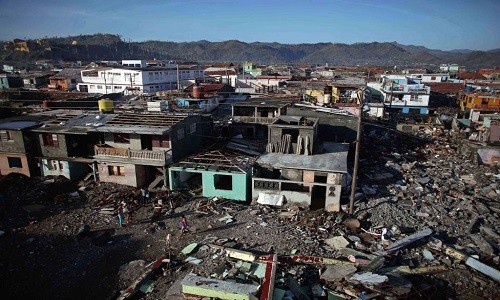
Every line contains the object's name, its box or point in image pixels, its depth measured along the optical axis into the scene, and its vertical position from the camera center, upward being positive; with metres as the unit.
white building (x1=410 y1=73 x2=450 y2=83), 91.62 -3.56
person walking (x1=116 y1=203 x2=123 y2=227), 22.83 -10.82
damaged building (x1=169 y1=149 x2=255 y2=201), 25.69 -8.61
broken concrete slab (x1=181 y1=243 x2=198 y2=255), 19.35 -11.05
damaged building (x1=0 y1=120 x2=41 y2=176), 29.45 -7.86
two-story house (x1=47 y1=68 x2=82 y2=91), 74.12 -4.34
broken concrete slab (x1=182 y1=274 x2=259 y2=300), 14.73 -10.36
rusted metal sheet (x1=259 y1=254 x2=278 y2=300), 14.53 -10.31
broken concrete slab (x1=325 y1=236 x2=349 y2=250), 19.61 -10.79
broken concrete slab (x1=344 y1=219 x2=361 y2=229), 21.84 -10.73
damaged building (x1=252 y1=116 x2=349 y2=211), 24.44 -8.00
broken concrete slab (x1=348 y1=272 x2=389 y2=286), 15.64 -10.39
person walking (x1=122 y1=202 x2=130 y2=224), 23.48 -11.06
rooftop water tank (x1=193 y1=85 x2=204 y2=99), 46.53 -4.21
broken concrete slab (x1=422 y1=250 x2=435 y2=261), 18.78 -10.99
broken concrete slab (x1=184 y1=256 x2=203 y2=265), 18.32 -11.08
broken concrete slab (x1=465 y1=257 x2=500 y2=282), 17.05 -10.80
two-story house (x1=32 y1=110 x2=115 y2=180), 29.22 -7.64
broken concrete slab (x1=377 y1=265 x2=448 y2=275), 17.21 -10.97
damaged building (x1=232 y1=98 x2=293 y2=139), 36.28 -5.94
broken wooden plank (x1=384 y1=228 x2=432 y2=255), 19.31 -10.73
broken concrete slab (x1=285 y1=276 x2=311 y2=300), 15.34 -10.73
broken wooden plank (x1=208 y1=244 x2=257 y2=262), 18.16 -10.74
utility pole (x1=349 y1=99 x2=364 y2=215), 21.50 -8.14
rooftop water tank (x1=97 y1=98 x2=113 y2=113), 34.06 -4.47
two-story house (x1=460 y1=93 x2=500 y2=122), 51.75 -6.56
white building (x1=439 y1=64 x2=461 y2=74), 132.38 -1.48
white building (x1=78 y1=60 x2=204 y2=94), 65.62 -3.51
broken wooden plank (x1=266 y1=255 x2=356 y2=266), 17.81 -10.75
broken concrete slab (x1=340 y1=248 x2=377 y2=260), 18.48 -10.82
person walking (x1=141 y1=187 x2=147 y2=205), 26.00 -10.63
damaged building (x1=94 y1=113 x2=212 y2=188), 27.30 -7.26
